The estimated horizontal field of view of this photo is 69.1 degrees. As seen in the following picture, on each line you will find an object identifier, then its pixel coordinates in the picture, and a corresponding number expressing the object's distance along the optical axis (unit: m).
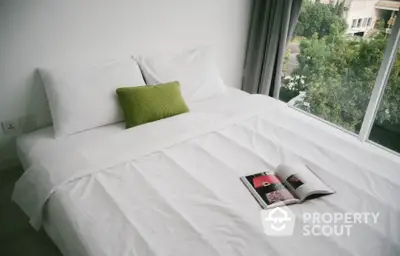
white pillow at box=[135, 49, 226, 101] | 2.29
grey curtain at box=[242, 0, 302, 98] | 2.71
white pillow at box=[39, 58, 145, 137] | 1.88
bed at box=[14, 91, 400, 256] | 1.19
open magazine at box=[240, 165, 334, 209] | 1.41
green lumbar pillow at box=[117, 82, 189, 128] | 1.98
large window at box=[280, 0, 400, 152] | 2.33
